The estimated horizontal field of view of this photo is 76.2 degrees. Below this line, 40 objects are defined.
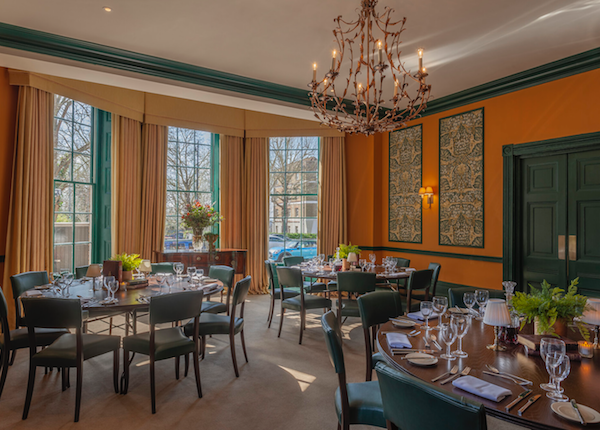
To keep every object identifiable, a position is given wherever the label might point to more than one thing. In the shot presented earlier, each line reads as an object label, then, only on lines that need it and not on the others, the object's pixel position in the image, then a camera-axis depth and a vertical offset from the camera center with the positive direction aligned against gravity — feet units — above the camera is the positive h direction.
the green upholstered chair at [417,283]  14.80 -2.52
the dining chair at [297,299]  15.78 -3.44
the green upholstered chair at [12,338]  10.33 -3.45
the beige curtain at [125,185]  20.76 +1.77
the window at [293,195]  26.55 +1.65
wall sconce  21.67 +1.52
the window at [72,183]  18.67 +1.71
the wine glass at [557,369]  5.29 -2.08
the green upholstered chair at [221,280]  14.69 -2.53
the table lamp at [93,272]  12.54 -1.82
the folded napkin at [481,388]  5.37 -2.45
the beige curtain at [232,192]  25.29 +1.72
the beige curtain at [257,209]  25.61 +0.63
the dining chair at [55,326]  9.33 -2.85
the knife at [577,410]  4.65 -2.41
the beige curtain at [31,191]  15.97 +1.12
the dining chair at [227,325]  12.10 -3.44
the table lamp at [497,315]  7.19 -1.79
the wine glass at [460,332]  6.82 -2.03
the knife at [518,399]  5.09 -2.48
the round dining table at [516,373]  4.91 -2.49
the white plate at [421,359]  6.54 -2.46
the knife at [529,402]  5.02 -2.48
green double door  15.37 +0.03
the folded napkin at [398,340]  7.48 -2.44
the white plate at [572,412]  4.73 -2.45
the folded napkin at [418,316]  9.56 -2.47
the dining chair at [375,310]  9.71 -2.40
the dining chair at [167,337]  9.93 -3.37
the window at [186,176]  24.21 +2.75
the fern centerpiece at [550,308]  7.00 -1.61
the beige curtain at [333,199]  25.64 +1.34
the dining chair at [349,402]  6.84 -3.40
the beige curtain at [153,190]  22.30 +1.65
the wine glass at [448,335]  6.70 -2.05
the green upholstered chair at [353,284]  14.47 -2.47
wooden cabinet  22.04 -2.36
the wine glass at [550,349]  5.41 -1.85
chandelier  11.32 +6.33
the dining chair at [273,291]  17.49 -3.41
